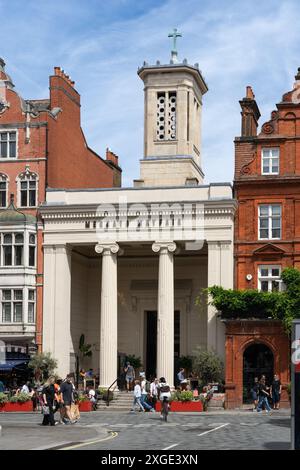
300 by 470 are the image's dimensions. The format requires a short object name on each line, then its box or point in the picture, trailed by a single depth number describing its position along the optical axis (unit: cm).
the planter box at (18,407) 4969
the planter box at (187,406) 4888
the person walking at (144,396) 4956
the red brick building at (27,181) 5869
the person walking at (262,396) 4709
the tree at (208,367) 5359
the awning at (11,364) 5700
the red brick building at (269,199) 5753
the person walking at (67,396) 3894
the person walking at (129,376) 5616
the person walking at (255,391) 5058
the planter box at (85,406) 5031
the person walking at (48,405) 3803
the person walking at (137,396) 4884
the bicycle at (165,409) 4088
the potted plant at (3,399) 4903
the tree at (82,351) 6128
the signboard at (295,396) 2378
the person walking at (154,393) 5062
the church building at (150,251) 5678
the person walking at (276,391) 5009
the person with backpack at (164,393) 4150
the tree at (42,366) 5600
